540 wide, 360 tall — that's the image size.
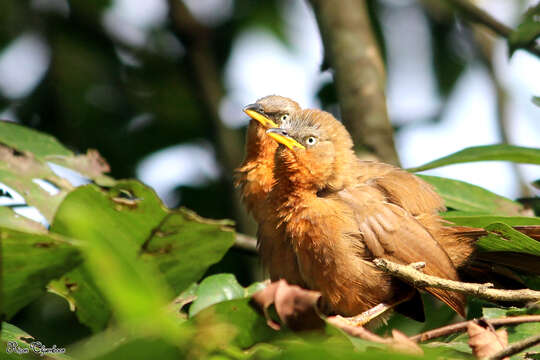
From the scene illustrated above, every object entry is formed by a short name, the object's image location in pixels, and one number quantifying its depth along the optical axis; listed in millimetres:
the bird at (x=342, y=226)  6848
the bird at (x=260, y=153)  9008
